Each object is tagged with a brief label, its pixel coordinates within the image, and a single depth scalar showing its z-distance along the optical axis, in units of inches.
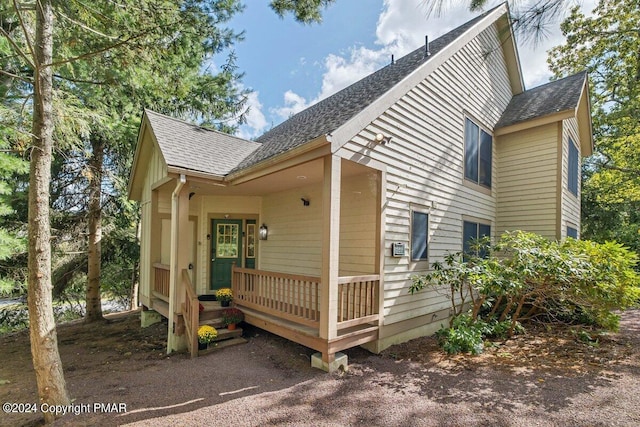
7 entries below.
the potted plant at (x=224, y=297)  259.1
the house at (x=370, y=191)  198.1
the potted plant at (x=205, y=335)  212.5
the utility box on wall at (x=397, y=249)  216.2
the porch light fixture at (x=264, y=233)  331.3
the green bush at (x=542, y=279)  206.1
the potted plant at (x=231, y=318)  237.9
